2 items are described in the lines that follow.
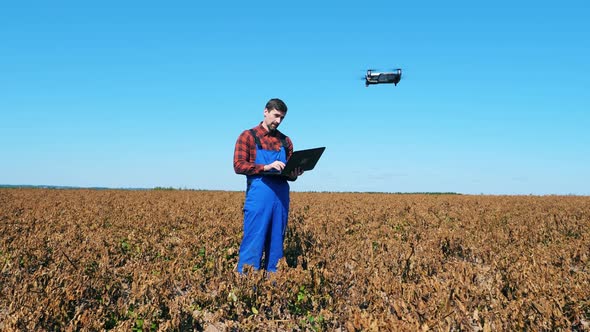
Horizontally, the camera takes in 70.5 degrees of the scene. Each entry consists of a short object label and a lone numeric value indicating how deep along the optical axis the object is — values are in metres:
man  4.20
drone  18.41
